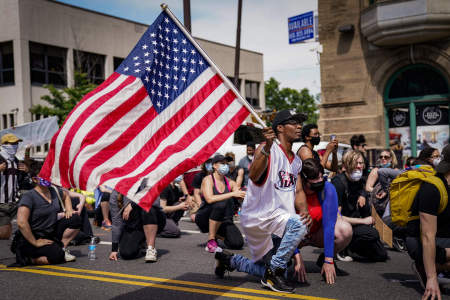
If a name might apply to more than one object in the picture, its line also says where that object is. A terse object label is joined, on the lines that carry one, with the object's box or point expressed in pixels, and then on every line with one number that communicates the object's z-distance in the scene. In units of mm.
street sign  24469
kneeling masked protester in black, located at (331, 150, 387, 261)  6949
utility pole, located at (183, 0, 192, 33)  13352
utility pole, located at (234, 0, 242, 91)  20781
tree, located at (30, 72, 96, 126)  24891
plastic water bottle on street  7388
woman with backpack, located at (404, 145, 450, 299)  4648
